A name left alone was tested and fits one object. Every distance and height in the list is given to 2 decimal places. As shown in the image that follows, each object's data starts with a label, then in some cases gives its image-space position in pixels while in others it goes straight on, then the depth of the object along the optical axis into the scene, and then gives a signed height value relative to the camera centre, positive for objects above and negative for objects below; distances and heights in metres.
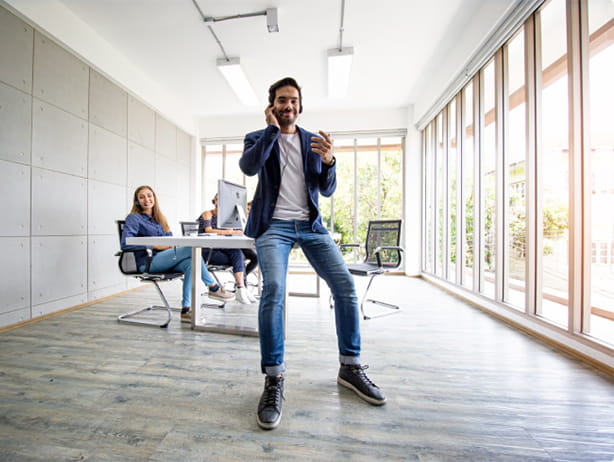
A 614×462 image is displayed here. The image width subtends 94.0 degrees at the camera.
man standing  1.36 +0.04
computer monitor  2.26 +0.22
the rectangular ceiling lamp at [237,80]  4.00 +2.34
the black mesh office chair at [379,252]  2.99 -0.23
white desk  2.01 -0.11
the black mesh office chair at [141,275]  2.59 -0.41
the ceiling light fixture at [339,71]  3.73 +2.33
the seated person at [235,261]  3.36 -0.36
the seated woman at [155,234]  2.66 -0.05
